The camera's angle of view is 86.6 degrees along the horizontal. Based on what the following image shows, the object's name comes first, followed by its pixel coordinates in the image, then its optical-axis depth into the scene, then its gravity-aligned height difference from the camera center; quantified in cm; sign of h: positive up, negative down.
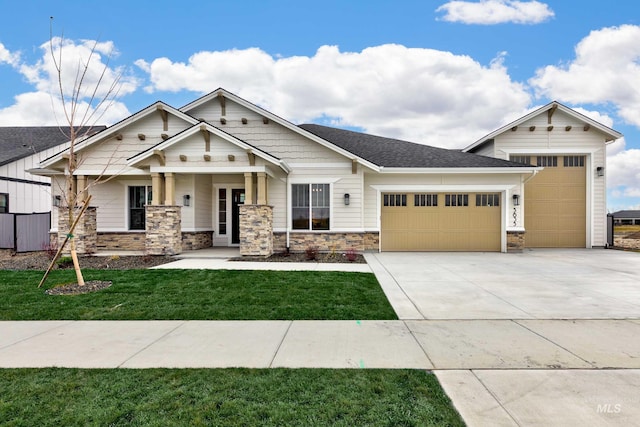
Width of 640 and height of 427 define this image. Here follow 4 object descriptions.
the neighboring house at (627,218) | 5075 -76
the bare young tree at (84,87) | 734 +306
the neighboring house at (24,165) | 1698 +235
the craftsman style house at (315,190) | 1297 +91
